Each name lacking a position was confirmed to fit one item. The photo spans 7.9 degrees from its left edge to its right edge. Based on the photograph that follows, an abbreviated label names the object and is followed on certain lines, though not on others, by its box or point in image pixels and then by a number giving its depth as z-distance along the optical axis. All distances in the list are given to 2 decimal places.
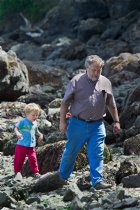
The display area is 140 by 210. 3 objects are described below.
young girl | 17.05
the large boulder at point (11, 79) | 34.40
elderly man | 14.44
